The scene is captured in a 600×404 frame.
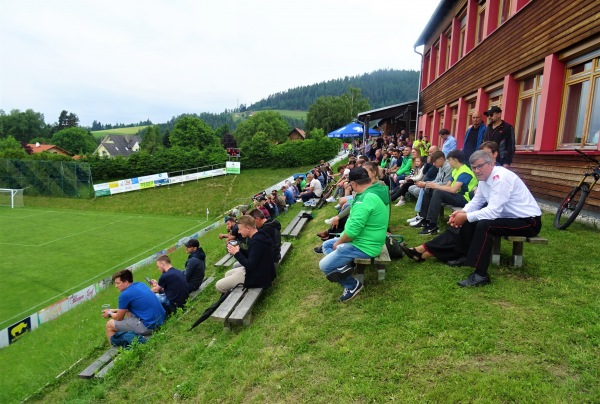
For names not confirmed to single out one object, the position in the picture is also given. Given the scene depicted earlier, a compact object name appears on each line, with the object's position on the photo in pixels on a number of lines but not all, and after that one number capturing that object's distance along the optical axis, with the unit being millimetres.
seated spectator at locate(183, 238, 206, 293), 7473
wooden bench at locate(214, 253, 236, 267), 9164
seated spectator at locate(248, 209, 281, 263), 6559
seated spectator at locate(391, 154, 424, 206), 9102
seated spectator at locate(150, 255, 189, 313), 6723
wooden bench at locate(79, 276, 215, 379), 4883
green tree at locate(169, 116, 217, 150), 77875
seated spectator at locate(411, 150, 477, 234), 6090
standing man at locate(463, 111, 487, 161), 7832
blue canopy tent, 27842
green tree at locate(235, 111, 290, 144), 96125
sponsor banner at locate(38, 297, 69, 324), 9781
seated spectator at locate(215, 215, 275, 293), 5469
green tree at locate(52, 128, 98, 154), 101406
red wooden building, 7008
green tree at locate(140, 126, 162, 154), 96500
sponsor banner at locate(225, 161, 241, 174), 38562
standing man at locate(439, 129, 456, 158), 9288
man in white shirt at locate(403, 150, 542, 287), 4402
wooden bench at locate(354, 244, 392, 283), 4551
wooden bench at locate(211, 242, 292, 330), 4868
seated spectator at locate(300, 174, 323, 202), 15945
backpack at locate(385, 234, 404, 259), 5713
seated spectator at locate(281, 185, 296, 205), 16708
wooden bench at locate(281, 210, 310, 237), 9757
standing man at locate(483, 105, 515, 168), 6715
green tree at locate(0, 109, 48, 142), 98000
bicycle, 6176
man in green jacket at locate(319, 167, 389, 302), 4523
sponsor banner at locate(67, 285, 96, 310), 10688
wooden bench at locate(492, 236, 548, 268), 4844
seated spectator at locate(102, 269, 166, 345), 5703
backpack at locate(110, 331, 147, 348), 5570
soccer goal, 32838
